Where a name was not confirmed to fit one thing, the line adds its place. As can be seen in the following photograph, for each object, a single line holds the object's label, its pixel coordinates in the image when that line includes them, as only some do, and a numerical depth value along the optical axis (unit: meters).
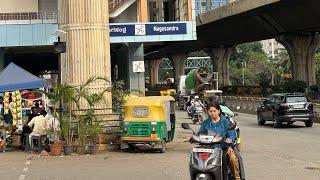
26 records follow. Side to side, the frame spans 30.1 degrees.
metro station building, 19.39
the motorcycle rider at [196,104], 32.47
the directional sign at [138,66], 29.89
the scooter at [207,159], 8.19
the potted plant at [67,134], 17.39
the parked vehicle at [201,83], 47.75
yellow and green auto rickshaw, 17.52
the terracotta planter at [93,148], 17.52
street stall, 18.69
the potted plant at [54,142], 17.25
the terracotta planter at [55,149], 17.23
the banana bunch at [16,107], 21.04
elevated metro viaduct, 49.56
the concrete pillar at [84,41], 19.36
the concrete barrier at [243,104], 42.53
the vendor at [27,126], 18.97
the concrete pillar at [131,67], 34.94
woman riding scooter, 8.64
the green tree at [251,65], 125.85
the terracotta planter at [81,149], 17.47
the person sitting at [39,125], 18.23
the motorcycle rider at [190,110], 33.89
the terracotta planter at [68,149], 17.36
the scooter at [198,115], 32.31
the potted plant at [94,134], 17.52
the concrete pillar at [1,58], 34.63
